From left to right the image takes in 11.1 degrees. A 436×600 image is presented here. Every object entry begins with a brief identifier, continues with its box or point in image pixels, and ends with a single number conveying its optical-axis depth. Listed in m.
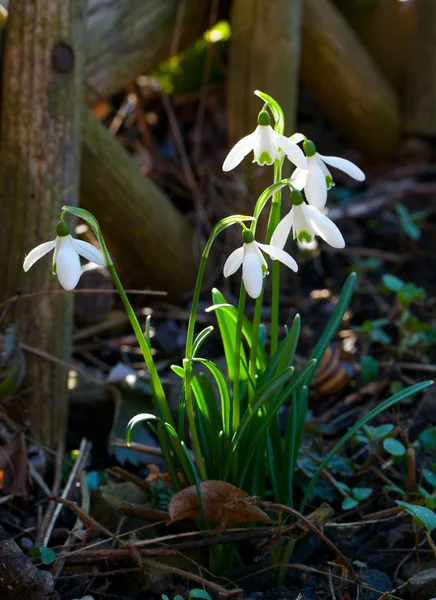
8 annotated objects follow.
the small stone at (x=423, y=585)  1.01
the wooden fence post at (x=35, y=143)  1.15
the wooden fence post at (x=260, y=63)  1.38
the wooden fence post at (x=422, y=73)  1.70
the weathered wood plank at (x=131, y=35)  1.30
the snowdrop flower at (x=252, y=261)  0.97
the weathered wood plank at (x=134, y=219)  1.29
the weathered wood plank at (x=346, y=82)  1.52
